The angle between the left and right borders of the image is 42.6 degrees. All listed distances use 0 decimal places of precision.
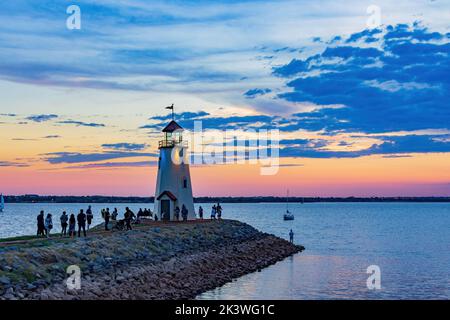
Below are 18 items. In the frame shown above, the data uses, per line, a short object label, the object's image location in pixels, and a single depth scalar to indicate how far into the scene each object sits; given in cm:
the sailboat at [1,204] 16500
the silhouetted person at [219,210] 6444
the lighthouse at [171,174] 5444
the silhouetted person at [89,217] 4058
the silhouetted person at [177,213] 5452
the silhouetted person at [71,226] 3783
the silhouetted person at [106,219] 4506
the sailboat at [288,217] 14660
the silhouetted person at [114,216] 5324
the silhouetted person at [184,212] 5475
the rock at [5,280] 2336
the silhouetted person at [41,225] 3762
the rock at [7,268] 2457
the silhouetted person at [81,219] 3759
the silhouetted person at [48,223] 3638
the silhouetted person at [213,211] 6306
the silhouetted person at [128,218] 4369
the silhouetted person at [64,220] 3834
